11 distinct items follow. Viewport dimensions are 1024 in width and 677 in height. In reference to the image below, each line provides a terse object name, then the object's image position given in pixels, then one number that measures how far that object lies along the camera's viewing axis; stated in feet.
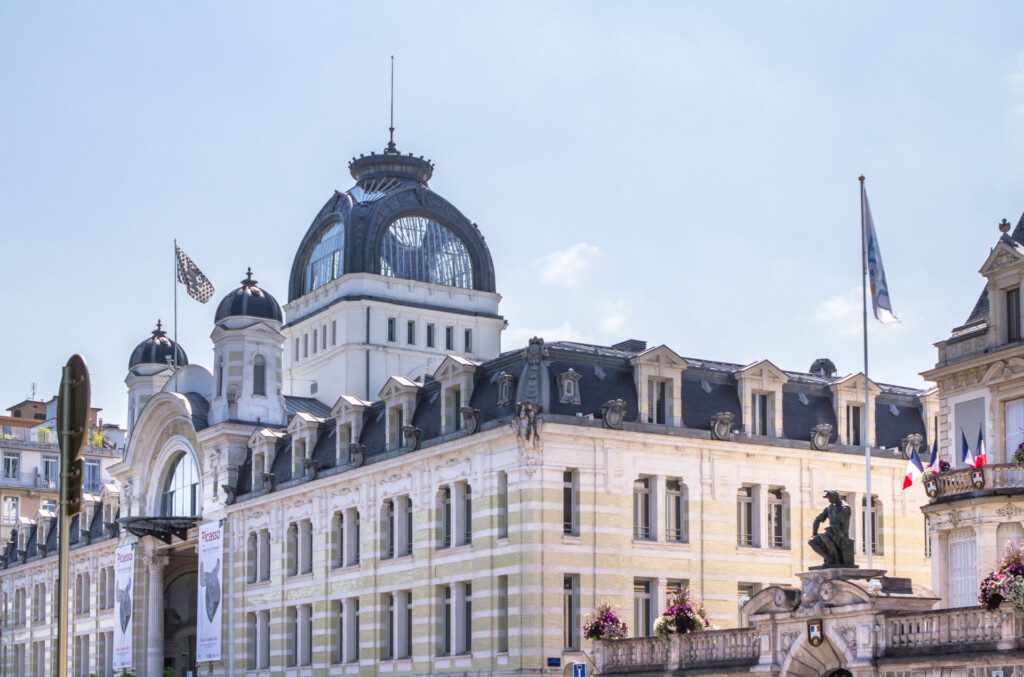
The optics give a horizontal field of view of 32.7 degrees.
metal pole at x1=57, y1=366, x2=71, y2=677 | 51.21
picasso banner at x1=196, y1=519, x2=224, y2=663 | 257.96
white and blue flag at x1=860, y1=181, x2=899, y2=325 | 164.25
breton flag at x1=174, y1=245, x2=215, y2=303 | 297.12
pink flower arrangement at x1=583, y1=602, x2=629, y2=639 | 165.68
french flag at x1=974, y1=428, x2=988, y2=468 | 153.89
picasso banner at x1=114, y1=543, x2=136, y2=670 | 285.80
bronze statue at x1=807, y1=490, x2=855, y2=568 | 134.62
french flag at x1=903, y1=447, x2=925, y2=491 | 164.86
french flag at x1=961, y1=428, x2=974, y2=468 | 157.69
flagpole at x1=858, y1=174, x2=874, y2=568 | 161.17
